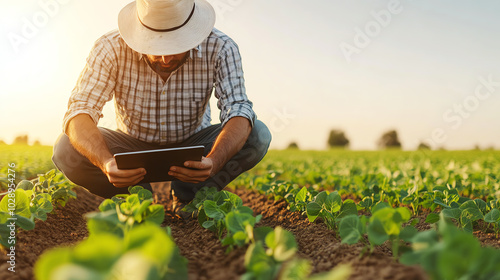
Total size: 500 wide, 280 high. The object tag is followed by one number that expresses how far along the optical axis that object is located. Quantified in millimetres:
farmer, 2820
